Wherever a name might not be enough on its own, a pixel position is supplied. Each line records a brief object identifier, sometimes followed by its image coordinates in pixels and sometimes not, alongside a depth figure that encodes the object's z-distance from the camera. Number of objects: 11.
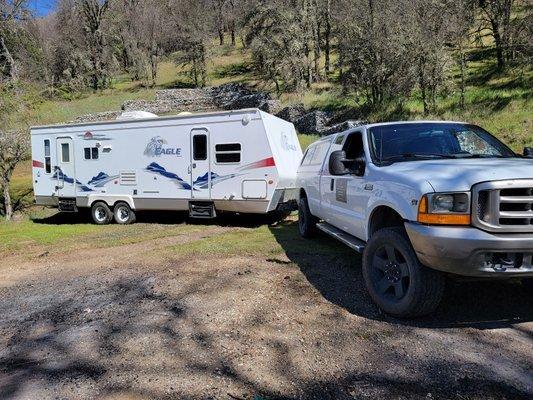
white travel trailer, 10.51
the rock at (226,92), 41.76
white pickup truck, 3.55
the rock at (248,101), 37.63
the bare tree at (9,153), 17.25
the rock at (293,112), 30.51
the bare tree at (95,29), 54.75
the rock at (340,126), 24.77
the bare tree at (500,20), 24.80
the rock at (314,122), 27.55
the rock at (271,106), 33.97
